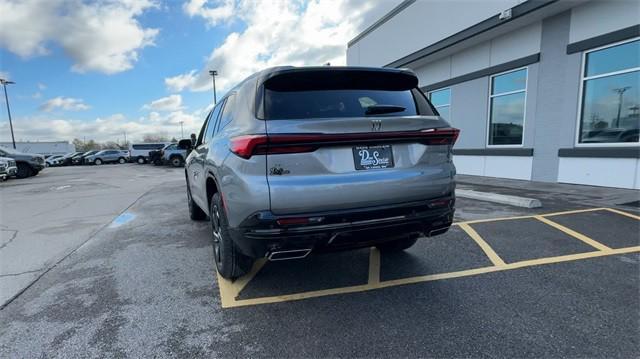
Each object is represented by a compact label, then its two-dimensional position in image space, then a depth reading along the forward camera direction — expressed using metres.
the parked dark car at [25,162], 16.92
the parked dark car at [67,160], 38.22
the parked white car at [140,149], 36.41
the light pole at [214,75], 36.04
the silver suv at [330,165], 2.32
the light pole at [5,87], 37.71
